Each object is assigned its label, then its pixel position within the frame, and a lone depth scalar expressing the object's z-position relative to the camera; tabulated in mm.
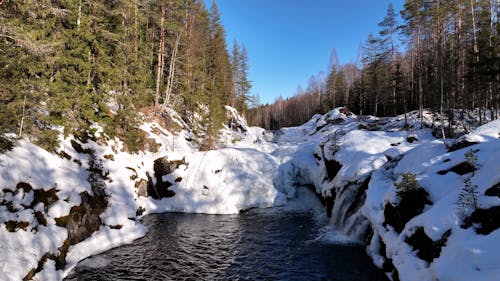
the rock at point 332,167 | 18281
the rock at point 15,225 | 9101
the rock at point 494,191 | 6897
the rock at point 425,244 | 6887
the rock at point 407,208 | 9102
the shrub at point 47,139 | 12664
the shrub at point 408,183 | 9398
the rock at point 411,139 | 18859
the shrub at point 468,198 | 6889
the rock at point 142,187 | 19156
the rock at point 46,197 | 10809
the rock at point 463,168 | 8705
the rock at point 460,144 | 10952
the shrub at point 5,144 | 10477
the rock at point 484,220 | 6207
